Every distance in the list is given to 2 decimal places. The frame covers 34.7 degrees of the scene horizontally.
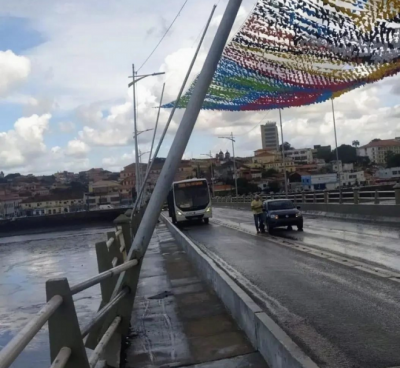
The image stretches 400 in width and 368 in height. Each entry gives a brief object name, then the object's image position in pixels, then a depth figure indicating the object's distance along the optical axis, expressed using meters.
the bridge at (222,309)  6.15
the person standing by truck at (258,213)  28.83
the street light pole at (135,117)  49.38
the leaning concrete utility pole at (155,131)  39.74
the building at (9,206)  116.75
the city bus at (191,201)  41.84
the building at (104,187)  130.12
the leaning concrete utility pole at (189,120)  9.47
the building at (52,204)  116.50
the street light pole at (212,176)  122.23
